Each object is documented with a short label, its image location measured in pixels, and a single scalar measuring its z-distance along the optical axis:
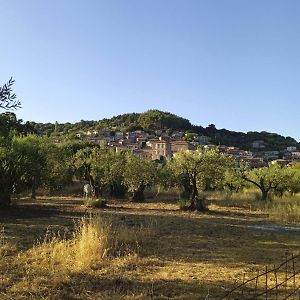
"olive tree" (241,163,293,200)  25.92
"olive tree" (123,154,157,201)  24.83
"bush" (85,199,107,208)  18.18
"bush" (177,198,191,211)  18.40
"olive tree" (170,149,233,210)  19.44
